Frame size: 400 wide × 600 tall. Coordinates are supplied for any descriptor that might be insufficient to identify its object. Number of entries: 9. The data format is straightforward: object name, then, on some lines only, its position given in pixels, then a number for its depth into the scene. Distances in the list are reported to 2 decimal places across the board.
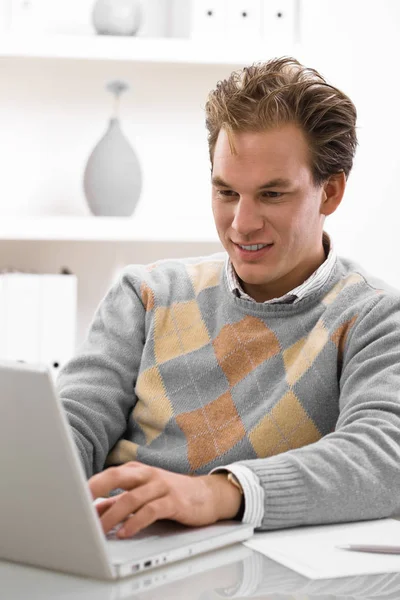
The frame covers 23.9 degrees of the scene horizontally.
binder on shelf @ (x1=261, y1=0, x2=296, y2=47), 2.58
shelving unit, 2.71
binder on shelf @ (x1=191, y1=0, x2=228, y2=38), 2.57
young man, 1.38
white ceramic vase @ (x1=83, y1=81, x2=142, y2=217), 2.60
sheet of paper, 0.94
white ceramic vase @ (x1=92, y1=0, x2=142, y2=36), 2.59
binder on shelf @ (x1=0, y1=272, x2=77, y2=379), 2.53
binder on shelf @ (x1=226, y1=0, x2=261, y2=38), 2.58
